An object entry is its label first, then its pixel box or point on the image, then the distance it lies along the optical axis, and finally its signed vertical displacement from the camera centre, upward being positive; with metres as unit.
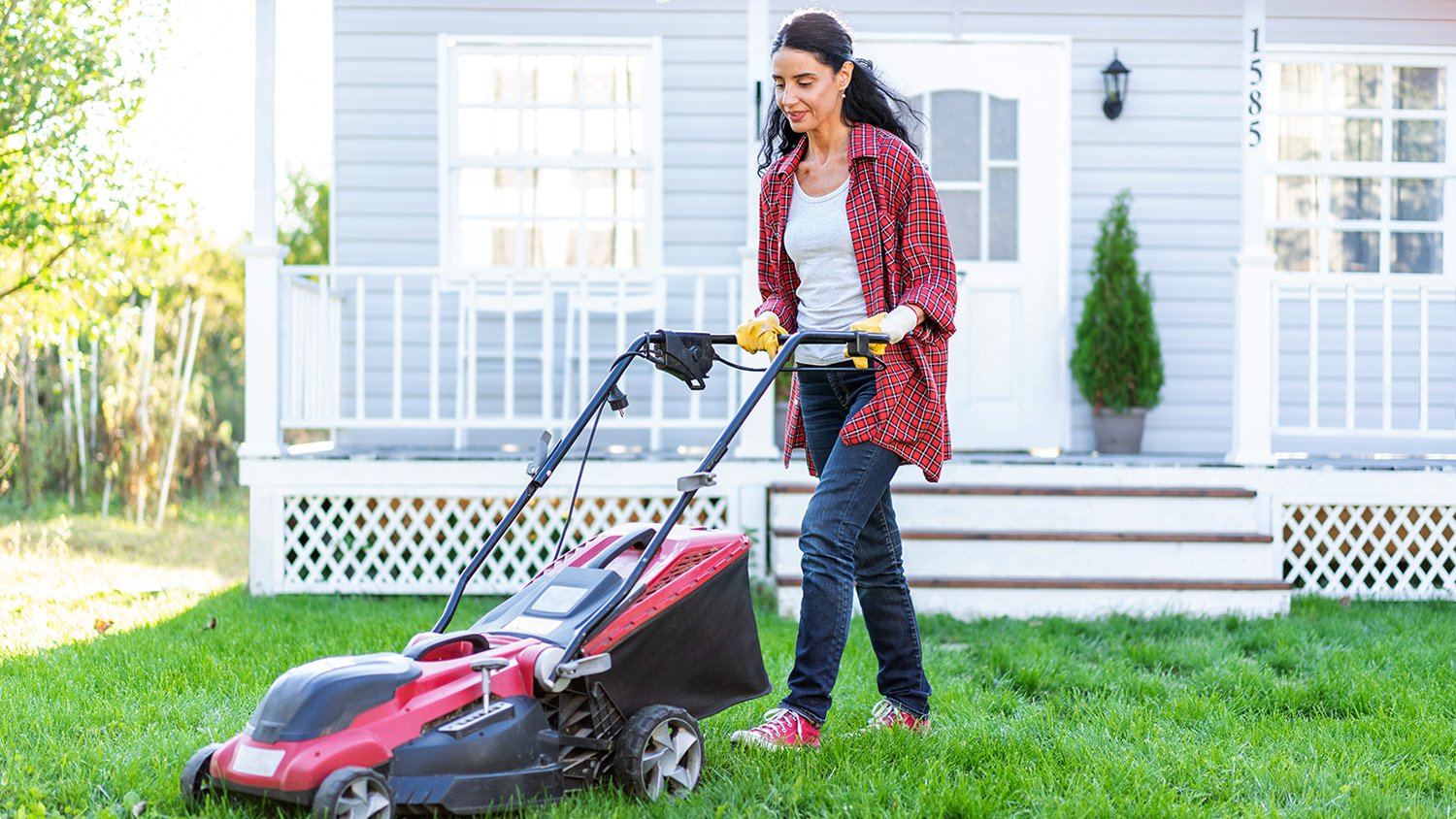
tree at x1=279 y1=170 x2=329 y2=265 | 17.23 +1.83
